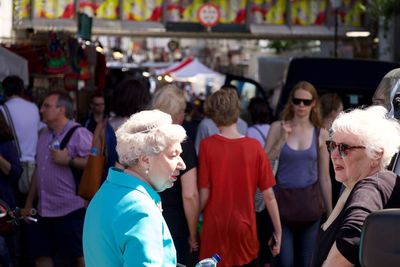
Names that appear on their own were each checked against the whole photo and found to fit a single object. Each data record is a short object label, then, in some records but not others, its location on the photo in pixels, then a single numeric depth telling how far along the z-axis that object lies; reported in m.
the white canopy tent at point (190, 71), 27.56
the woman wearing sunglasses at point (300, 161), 7.97
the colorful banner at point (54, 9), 22.20
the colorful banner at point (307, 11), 23.94
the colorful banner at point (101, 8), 22.80
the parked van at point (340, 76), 12.62
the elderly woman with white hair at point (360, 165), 4.04
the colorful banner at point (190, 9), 23.29
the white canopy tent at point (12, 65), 12.13
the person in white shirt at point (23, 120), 10.27
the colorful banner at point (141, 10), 23.17
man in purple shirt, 8.27
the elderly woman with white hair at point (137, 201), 4.03
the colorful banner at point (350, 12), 23.48
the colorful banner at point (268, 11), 23.72
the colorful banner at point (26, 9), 21.73
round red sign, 23.12
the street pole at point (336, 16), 21.23
